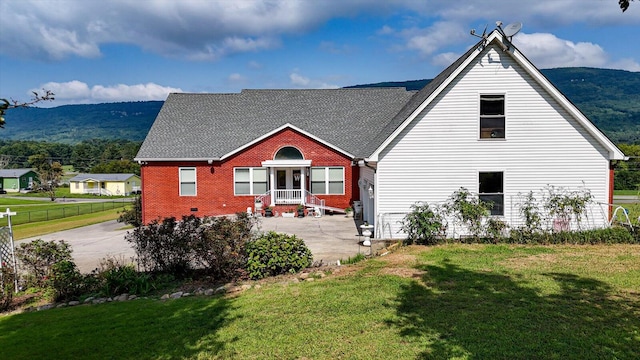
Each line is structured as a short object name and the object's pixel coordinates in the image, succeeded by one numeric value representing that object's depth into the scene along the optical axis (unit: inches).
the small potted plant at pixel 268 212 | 920.3
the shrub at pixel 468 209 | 536.4
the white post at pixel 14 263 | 383.6
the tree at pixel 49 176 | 3260.8
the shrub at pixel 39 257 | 383.9
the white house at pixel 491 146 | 564.1
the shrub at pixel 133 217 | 943.4
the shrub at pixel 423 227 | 524.7
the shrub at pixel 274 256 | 397.1
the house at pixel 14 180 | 3725.4
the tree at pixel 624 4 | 154.6
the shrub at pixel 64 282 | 359.3
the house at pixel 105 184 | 3238.2
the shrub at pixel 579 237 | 501.7
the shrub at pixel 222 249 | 386.2
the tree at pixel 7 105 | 122.4
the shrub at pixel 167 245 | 400.5
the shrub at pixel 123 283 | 364.2
